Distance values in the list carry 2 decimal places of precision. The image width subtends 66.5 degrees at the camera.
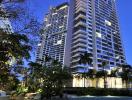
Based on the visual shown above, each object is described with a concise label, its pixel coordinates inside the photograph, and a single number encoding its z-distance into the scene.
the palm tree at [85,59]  28.38
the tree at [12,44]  4.03
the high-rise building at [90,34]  46.56
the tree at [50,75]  20.19
